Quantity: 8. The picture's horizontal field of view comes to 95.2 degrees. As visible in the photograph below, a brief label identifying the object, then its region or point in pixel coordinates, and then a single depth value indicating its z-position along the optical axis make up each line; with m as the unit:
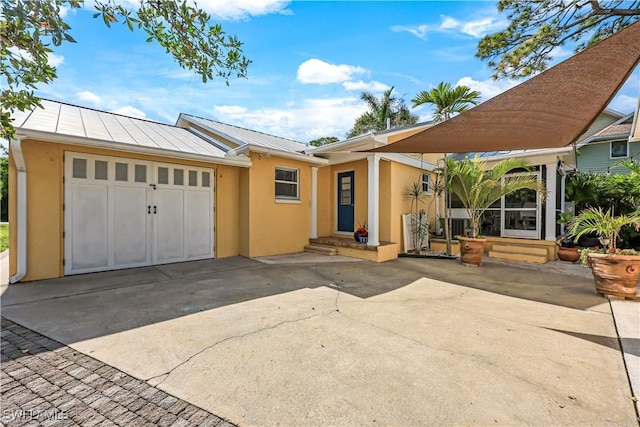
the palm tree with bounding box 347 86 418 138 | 20.73
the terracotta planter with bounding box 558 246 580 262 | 7.71
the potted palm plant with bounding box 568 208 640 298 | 4.32
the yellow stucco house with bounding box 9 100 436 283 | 5.20
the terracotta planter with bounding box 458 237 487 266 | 6.82
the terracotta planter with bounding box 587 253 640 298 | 4.30
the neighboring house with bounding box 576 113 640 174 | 14.10
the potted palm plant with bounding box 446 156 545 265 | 6.81
